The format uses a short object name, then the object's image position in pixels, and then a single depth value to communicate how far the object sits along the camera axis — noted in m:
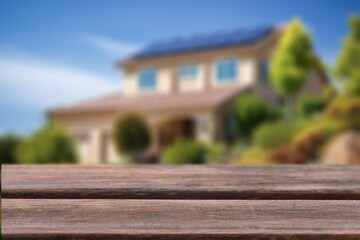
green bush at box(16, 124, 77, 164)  16.59
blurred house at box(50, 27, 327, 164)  19.81
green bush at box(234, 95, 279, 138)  19.64
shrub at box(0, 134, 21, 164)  18.47
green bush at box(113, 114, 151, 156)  18.55
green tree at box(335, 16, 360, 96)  18.15
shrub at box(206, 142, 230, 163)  16.86
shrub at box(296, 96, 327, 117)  20.72
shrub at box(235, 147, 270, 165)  15.30
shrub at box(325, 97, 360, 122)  14.52
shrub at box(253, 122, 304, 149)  16.67
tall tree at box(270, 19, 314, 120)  20.38
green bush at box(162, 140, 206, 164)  16.38
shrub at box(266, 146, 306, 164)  13.84
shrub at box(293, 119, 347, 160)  14.01
